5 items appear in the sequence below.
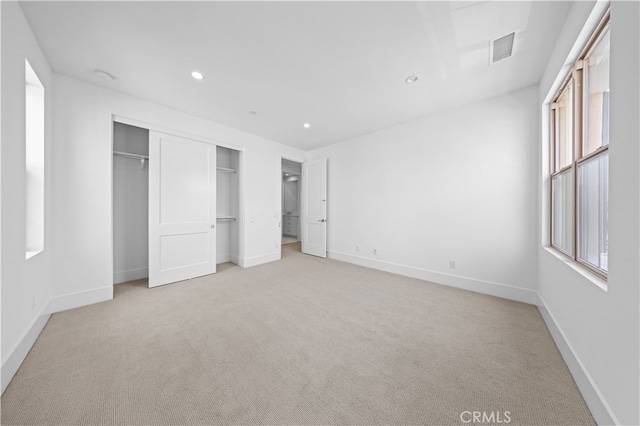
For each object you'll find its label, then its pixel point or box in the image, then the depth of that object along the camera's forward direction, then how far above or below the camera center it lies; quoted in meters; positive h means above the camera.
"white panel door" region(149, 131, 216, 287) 3.25 +0.06
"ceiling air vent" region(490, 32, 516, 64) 1.94 +1.59
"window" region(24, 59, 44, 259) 2.16 +0.46
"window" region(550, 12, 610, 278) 1.46 +0.42
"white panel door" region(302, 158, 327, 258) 5.15 +0.13
